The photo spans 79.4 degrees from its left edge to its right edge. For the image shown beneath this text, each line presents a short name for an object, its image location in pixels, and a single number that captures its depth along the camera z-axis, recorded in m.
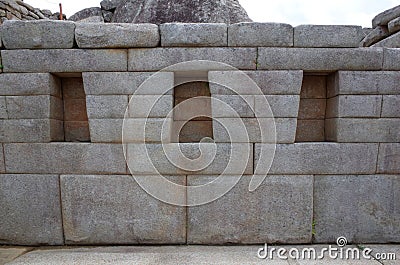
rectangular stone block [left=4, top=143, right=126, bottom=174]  2.62
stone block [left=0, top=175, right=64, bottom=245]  2.66
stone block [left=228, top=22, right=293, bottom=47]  2.52
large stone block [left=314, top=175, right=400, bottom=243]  2.66
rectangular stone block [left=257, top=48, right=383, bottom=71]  2.55
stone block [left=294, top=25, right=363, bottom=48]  2.54
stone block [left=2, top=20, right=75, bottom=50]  2.53
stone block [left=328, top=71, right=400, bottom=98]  2.58
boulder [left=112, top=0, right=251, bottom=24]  3.06
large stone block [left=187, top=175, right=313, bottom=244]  2.64
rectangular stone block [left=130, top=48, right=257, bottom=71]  2.55
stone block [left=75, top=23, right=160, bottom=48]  2.52
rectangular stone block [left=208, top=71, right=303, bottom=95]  2.56
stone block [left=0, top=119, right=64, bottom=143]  2.61
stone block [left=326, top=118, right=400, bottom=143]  2.61
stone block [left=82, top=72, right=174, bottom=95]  2.56
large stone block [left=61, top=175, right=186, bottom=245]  2.65
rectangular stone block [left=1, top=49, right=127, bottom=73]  2.56
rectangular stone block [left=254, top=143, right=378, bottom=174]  2.61
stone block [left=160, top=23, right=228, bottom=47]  2.52
